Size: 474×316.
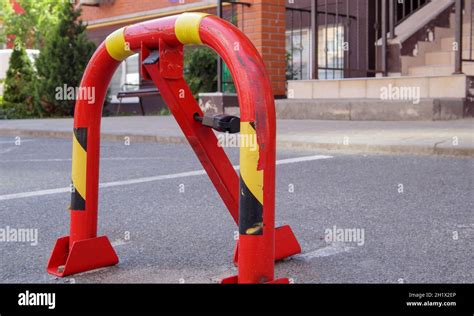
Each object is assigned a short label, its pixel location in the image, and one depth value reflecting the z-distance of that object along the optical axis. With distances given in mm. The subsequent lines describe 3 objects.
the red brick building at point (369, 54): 10977
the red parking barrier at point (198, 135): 2457
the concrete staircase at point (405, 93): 10766
